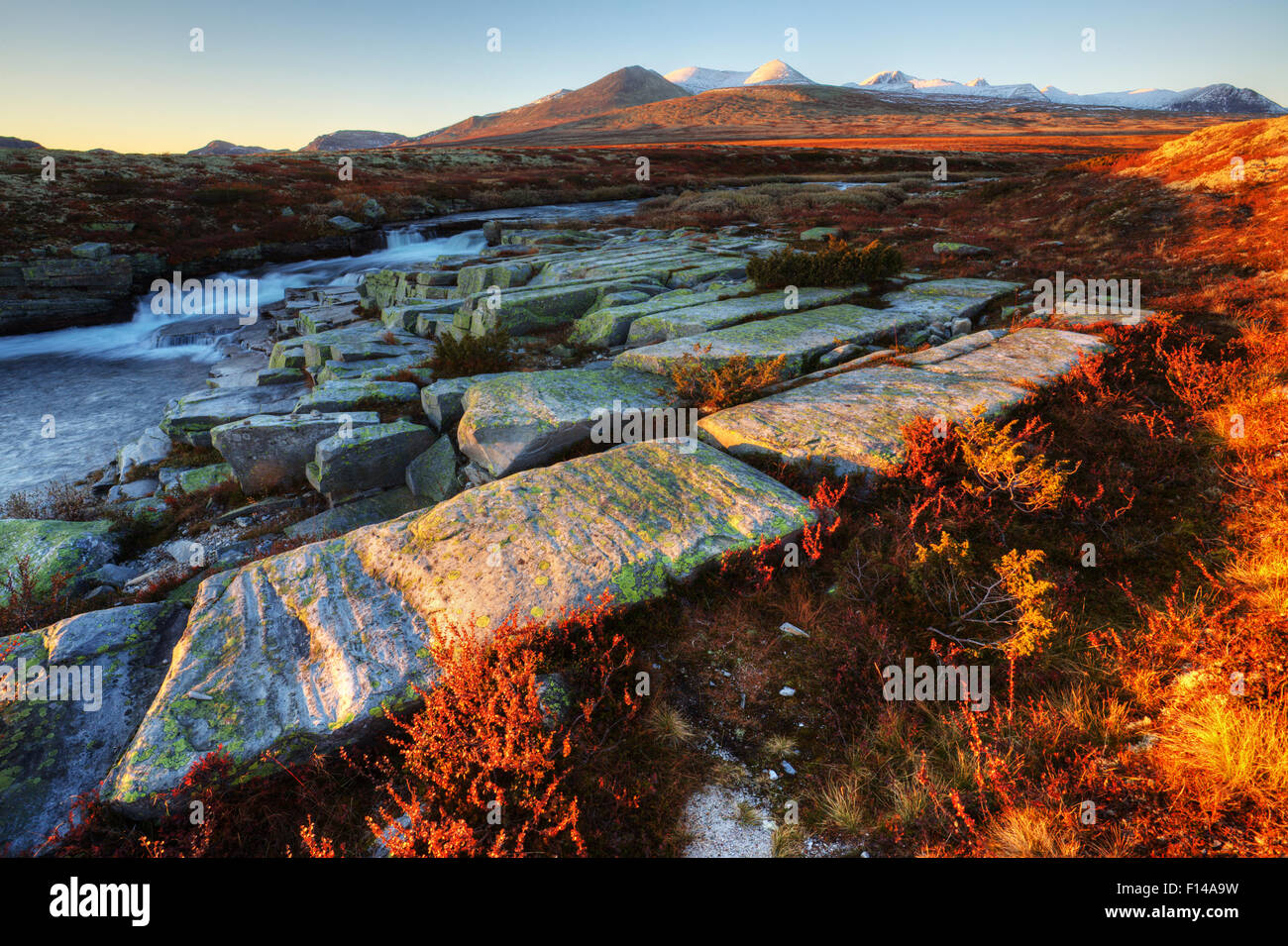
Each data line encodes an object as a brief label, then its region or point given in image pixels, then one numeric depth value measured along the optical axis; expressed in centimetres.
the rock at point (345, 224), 3512
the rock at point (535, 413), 738
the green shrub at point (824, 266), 1297
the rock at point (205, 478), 934
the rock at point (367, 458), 824
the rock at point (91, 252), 2736
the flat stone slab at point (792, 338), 911
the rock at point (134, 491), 971
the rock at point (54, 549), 695
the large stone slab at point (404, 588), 389
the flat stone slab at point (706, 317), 1067
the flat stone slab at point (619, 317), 1176
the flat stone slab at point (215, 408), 1073
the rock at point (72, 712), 372
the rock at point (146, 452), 1066
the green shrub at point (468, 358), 1067
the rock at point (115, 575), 709
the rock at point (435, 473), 816
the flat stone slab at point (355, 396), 970
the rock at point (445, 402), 902
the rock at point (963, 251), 1650
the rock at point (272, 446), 882
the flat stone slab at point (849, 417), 636
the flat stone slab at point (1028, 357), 786
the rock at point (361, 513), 773
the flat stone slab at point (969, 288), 1228
